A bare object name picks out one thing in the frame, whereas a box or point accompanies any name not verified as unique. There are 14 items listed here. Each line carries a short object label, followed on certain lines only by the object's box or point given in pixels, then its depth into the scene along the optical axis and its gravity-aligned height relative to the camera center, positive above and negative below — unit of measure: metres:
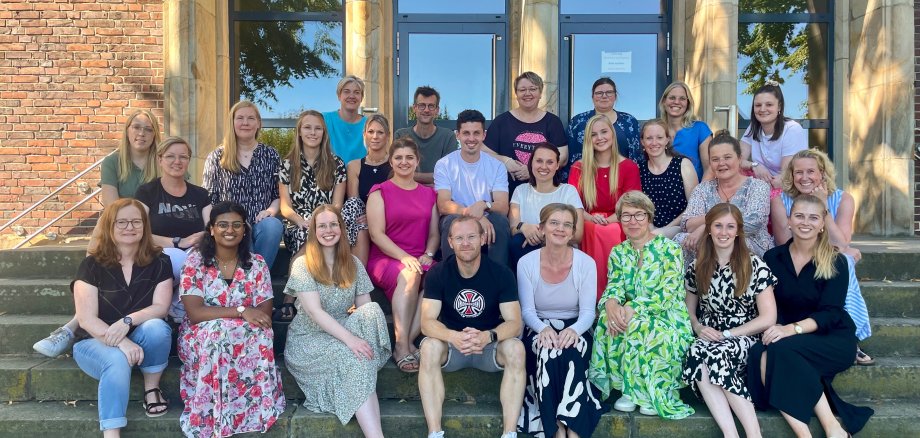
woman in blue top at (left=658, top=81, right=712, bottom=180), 4.92 +0.61
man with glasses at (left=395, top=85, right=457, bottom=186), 5.28 +0.58
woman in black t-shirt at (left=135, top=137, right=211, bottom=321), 4.27 +0.05
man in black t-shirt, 3.50 -0.62
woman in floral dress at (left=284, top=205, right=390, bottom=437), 3.53 -0.68
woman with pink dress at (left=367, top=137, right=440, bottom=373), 4.14 -0.11
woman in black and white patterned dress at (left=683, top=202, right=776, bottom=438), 3.45 -0.58
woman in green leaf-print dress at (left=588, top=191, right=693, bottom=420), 3.56 -0.63
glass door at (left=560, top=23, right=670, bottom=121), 7.65 +1.68
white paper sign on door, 7.68 +1.69
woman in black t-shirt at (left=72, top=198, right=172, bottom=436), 3.53 -0.51
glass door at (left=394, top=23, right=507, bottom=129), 7.63 +1.67
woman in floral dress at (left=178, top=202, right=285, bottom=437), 3.47 -0.69
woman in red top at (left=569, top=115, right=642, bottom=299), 4.50 +0.24
